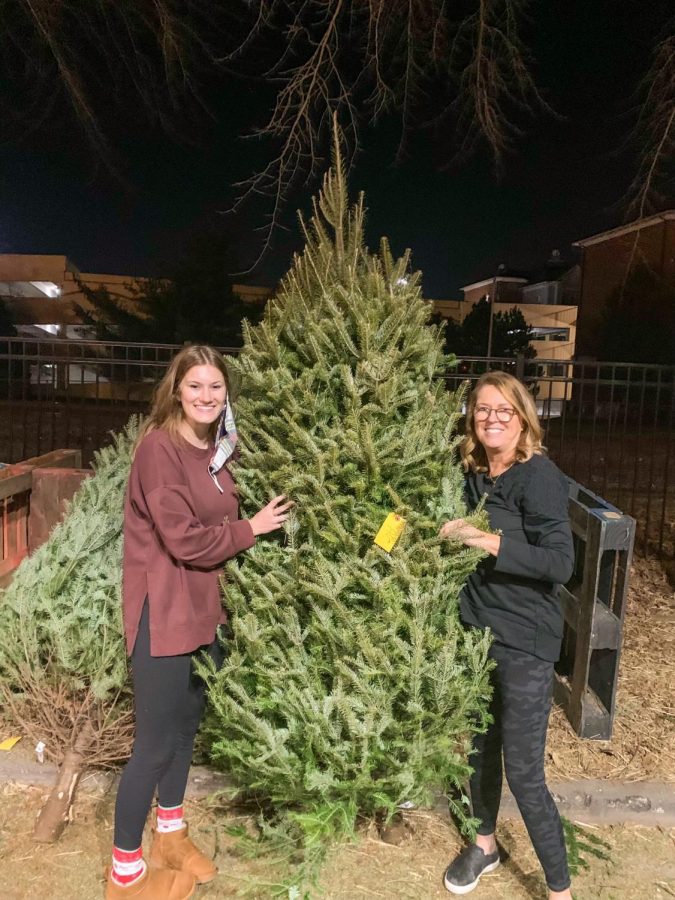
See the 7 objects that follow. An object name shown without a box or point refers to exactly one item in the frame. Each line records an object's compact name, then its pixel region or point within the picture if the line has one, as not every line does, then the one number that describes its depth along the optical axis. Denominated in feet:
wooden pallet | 12.19
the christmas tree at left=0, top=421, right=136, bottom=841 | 11.05
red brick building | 112.68
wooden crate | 14.44
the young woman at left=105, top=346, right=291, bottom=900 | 8.27
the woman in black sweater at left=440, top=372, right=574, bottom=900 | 8.25
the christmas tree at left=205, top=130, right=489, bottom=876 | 8.27
